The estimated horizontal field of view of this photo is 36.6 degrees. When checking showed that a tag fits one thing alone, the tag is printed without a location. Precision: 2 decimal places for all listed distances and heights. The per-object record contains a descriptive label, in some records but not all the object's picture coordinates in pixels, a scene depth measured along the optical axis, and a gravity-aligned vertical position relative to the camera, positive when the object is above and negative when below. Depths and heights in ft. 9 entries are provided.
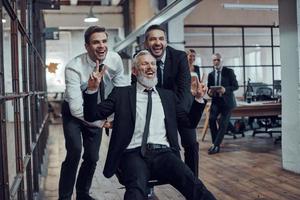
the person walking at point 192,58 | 18.21 +1.13
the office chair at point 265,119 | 28.13 -2.21
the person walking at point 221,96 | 21.01 -0.51
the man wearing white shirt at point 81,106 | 10.16 -0.40
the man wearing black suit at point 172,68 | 9.78 +0.41
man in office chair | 8.39 -0.80
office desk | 24.44 -1.33
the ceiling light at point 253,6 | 31.50 +5.57
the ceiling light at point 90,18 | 37.47 +5.79
